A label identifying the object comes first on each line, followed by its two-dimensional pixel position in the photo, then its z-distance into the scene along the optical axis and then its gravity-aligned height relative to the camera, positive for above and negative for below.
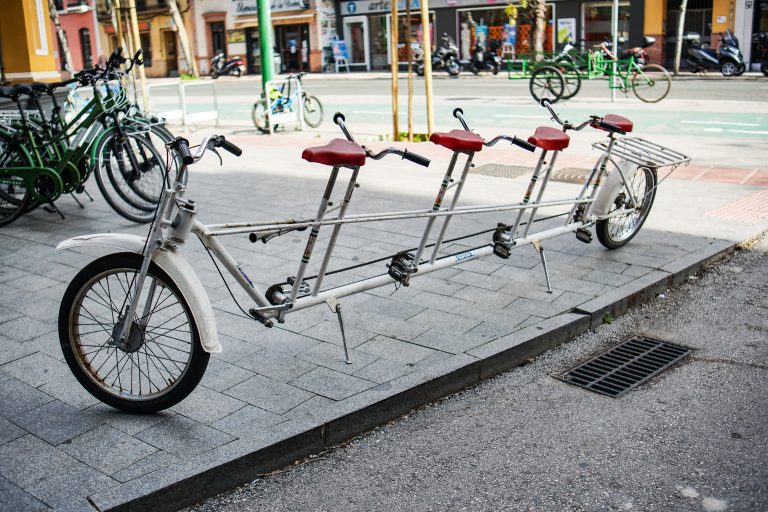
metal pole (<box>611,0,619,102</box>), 19.20 -0.53
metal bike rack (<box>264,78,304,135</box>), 15.16 -1.07
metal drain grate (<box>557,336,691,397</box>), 4.68 -1.80
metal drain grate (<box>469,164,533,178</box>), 10.32 -1.52
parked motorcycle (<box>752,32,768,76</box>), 26.56 -0.44
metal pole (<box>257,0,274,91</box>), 15.02 +0.17
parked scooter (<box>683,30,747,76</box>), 26.41 -0.67
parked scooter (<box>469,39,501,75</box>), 32.75 -0.64
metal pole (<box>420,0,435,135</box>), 12.13 -0.24
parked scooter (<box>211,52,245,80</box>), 41.34 -0.66
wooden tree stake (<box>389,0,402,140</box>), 12.12 -0.24
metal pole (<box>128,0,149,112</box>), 14.26 +0.31
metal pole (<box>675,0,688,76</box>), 27.84 -0.12
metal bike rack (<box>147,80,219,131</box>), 15.41 -1.09
